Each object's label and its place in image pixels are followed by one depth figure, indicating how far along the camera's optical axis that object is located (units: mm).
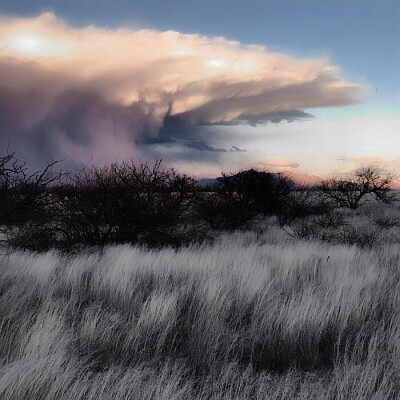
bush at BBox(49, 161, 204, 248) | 9344
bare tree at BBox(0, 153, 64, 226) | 6844
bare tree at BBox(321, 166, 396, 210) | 25250
